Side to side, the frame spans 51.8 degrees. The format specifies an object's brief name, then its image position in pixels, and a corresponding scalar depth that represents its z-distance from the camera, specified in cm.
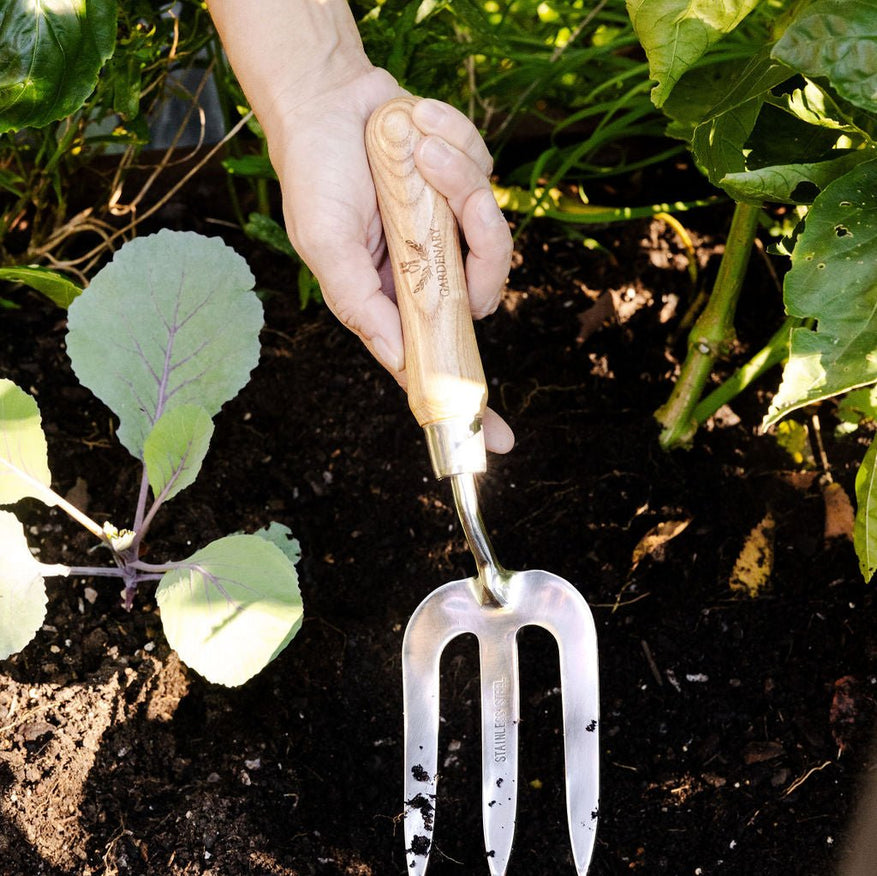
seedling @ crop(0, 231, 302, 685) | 92
